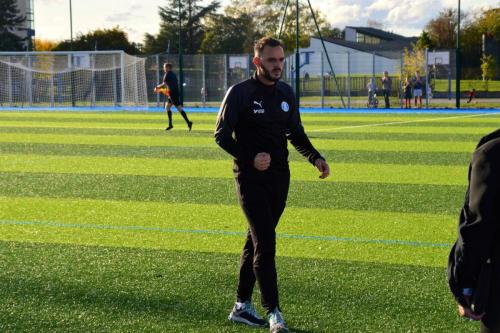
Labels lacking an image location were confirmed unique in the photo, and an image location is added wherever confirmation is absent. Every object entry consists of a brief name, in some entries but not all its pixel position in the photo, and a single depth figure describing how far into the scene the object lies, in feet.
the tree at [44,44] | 281.56
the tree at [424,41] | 206.55
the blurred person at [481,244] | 10.25
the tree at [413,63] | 135.23
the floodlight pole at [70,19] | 176.97
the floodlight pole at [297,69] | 112.57
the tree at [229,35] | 291.79
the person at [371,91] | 121.90
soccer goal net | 131.95
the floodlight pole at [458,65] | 114.52
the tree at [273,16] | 276.41
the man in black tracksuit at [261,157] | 17.33
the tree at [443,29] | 245.86
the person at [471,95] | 127.91
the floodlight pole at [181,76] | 122.66
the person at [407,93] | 117.60
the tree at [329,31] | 303.27
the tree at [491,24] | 196.75
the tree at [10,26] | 225.76
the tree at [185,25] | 305.32
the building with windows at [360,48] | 139.95
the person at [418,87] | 118.27
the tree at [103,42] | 236.22
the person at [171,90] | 74.90
